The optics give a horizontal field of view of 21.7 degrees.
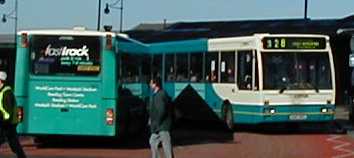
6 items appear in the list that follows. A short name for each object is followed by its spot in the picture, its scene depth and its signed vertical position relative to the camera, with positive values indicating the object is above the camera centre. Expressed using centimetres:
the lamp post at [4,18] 6978 +563
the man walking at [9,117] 1659 -46
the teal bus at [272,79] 2594 +43
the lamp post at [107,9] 5831 +528
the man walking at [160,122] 1582 -50
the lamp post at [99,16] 5583 +466
